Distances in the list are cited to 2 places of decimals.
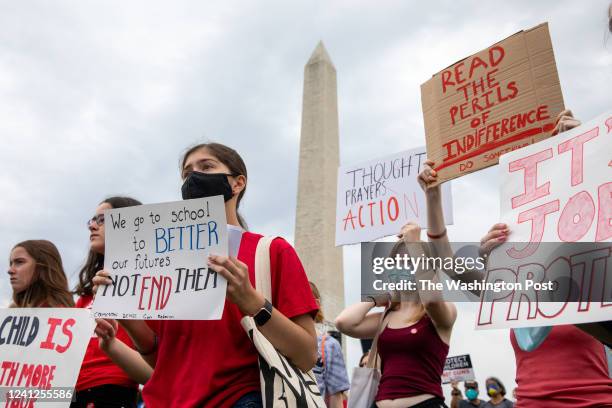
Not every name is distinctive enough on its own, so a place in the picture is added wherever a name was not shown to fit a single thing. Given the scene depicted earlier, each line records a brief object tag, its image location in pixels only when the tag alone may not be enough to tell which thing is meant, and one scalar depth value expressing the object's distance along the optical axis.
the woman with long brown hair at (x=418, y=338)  2.95
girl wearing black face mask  1.90
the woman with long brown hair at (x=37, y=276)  3.48
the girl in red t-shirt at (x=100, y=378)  3.00
